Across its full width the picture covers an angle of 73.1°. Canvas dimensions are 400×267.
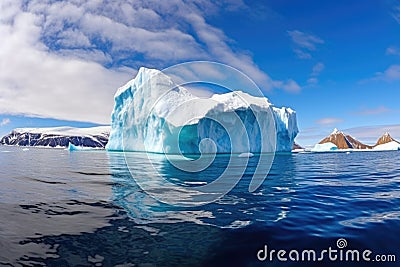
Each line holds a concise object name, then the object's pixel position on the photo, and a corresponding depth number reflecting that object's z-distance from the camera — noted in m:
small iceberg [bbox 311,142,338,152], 73.88
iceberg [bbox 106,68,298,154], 36.06
